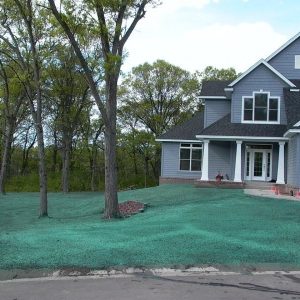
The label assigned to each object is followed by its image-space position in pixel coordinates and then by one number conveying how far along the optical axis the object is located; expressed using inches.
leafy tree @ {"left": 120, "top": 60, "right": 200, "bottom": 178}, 1547.2
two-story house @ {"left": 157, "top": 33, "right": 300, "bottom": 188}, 753.3
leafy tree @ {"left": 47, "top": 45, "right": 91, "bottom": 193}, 1112.4
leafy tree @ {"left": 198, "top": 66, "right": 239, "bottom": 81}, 1580.4
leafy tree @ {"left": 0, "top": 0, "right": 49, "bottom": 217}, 576.5
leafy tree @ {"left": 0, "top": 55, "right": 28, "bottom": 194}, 969.3
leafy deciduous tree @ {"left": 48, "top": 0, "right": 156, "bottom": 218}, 449.1
